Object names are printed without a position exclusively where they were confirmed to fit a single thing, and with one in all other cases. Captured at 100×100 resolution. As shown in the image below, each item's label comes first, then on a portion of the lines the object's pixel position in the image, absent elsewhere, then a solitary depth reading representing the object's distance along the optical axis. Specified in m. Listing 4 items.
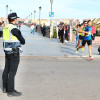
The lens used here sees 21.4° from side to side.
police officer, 4.91
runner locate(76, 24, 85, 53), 11.22
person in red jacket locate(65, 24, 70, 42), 22.02
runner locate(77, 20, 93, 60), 10.45
